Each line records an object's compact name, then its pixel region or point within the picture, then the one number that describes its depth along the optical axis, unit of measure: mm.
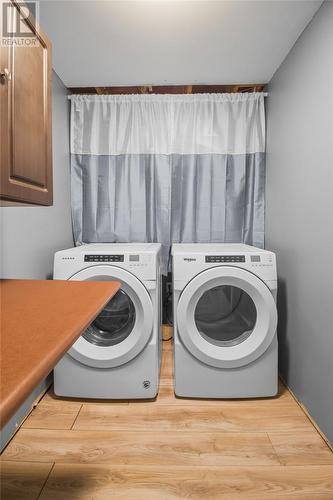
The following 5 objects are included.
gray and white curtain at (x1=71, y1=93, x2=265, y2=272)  2293
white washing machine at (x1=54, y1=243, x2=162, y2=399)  1636
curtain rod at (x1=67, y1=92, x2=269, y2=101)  2279
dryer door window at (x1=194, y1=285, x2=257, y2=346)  1778
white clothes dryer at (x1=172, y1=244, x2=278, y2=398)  1632
